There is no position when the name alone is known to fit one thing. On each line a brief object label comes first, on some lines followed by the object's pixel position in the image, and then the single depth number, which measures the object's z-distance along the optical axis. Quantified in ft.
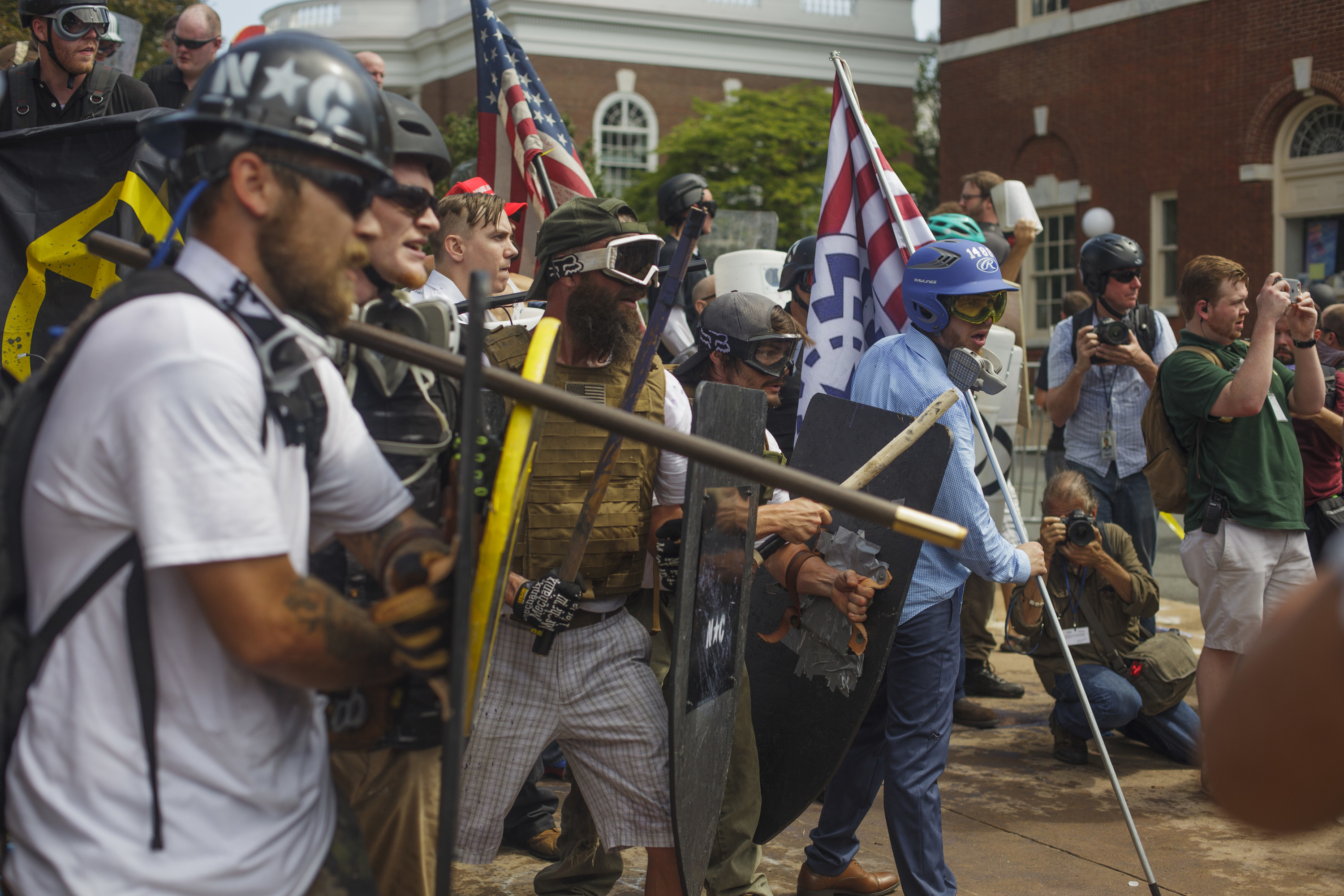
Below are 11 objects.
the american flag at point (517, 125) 17.52
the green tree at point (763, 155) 97.40
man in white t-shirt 4.98
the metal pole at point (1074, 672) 12.29
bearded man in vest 10.34
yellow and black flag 12.17
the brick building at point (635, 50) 110.93
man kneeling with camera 17.29
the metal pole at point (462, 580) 5.29
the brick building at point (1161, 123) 62.85
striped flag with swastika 16.05
